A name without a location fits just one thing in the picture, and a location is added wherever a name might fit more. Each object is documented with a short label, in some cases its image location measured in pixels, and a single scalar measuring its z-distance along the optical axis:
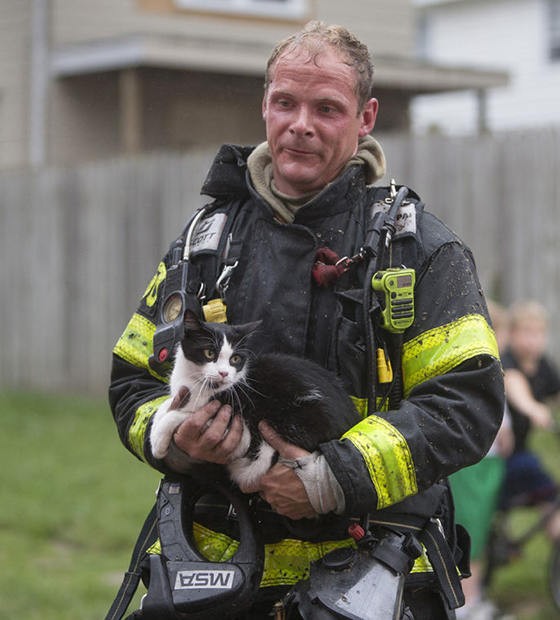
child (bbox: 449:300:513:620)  12.34
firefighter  5.56
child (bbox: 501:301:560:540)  13.20
